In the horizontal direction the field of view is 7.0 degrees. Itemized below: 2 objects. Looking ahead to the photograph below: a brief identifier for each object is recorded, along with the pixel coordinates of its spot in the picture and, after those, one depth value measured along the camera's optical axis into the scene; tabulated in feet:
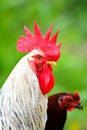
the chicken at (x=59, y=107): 20.94
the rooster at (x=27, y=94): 16.60
